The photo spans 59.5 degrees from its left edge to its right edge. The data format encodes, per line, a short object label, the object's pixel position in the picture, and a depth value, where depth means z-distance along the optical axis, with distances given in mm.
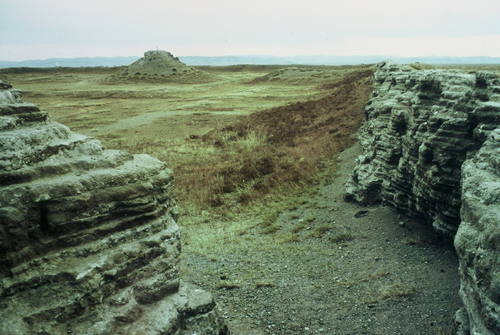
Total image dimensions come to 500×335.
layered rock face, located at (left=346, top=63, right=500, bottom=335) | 7148
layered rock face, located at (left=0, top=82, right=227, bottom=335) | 6598
